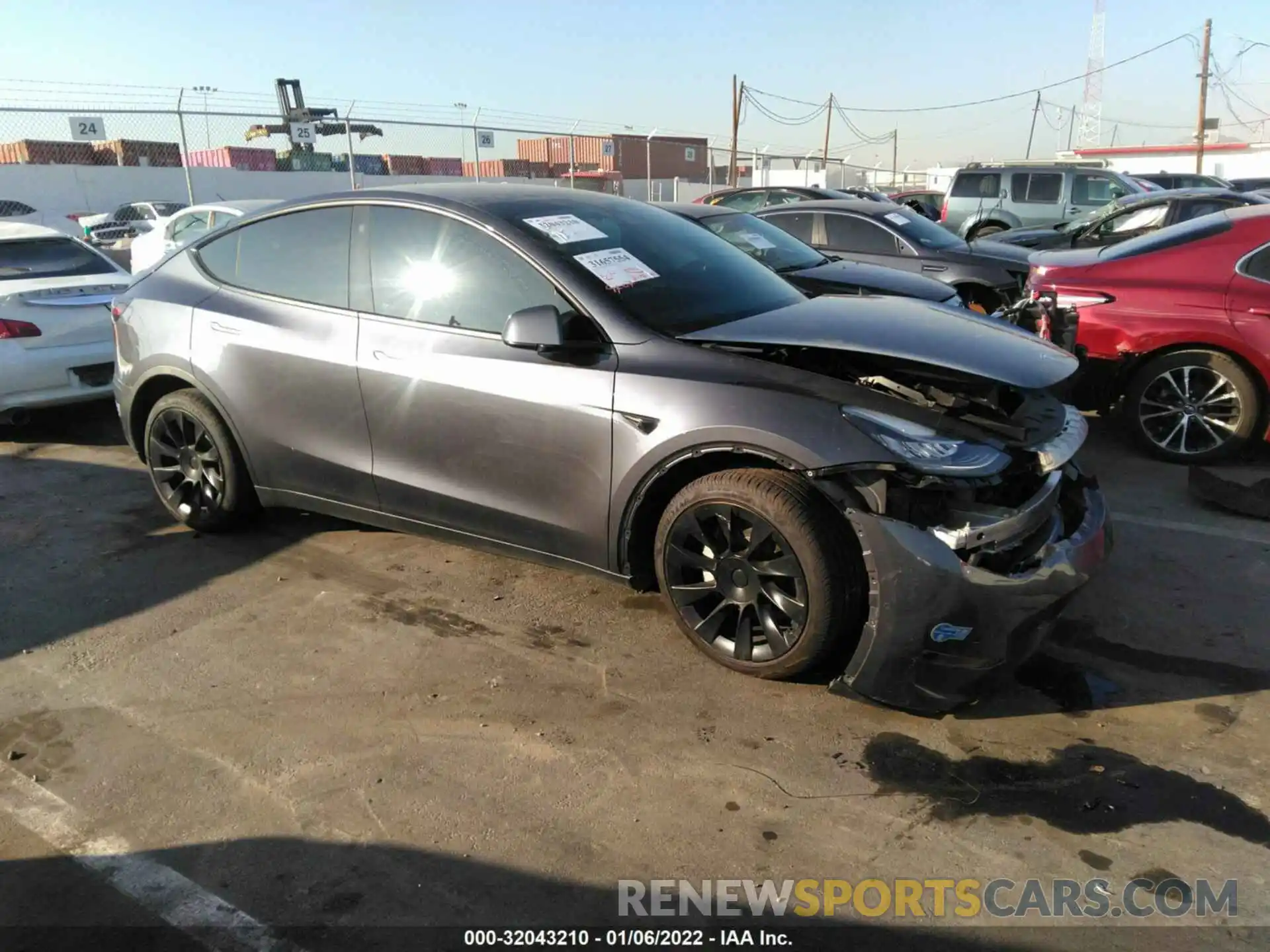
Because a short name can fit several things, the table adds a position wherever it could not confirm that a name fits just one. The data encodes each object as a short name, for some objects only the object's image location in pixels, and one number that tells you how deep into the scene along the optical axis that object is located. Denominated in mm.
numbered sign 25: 17000
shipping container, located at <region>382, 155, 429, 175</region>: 28750
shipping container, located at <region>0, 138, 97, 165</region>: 25359
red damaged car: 5227
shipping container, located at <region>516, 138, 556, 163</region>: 37188
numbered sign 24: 14906
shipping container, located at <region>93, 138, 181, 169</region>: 25000
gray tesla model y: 2814
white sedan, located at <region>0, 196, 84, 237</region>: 18875
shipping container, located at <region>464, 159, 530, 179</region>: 30703
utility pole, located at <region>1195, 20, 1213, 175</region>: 37750
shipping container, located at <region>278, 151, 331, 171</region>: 28656
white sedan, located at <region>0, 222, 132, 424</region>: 6004
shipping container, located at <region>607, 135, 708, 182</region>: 35375
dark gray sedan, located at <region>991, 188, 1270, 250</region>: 10414
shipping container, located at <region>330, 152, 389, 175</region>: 28484
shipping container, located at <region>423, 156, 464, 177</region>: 28250
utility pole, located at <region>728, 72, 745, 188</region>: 35500
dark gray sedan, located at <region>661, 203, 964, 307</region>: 5824
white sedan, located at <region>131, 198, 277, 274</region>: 10898
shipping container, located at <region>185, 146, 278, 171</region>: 30106
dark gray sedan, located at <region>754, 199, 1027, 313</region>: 8062
